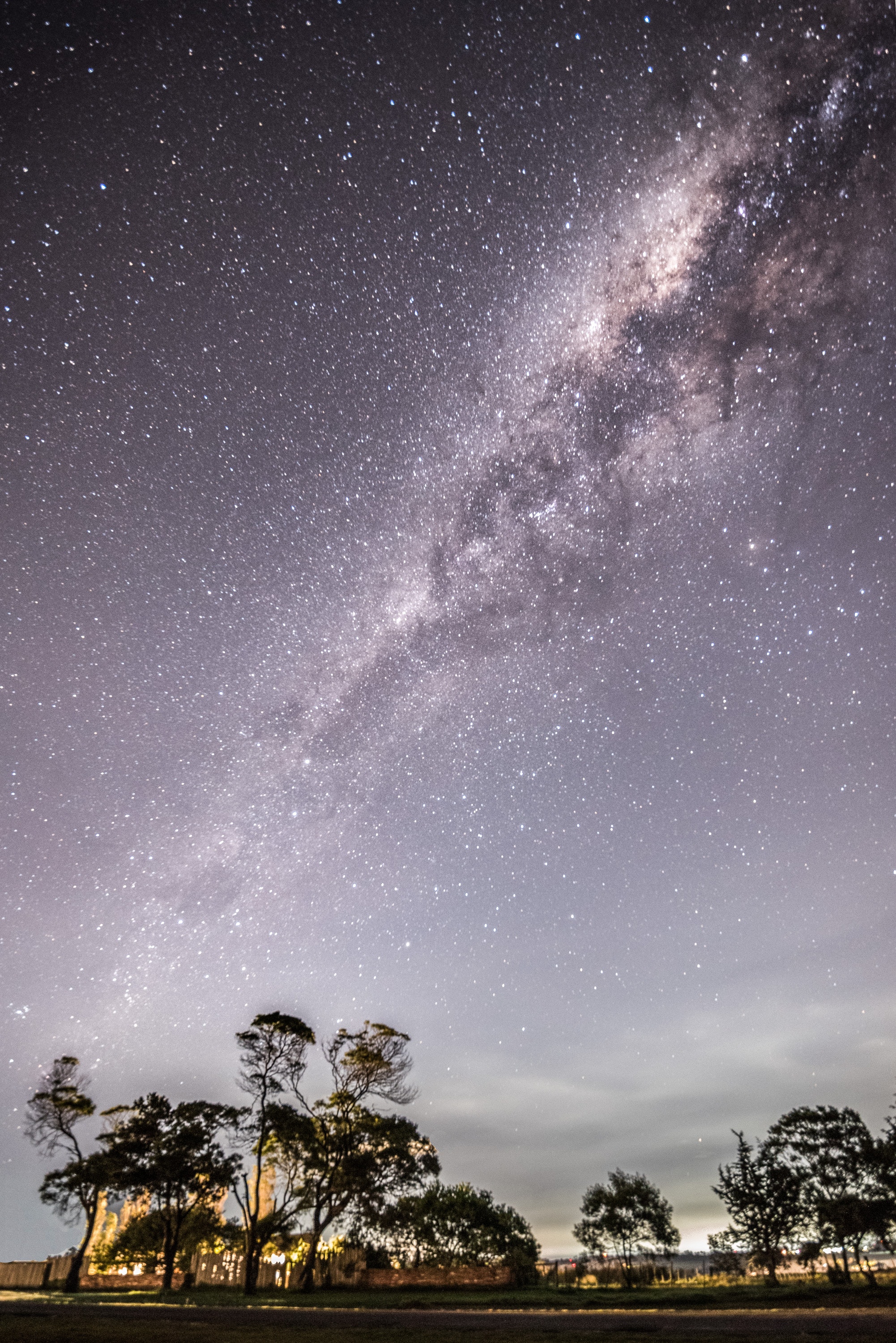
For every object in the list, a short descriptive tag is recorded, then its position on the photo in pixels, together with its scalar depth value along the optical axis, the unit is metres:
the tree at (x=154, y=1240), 40.56
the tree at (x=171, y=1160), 37.12
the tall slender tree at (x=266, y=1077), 37.09
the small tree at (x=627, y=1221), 57.62
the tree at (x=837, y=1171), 40.28
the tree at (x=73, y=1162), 36.78
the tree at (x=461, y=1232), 45.81
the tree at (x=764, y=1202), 48.22
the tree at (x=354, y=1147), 37.47
